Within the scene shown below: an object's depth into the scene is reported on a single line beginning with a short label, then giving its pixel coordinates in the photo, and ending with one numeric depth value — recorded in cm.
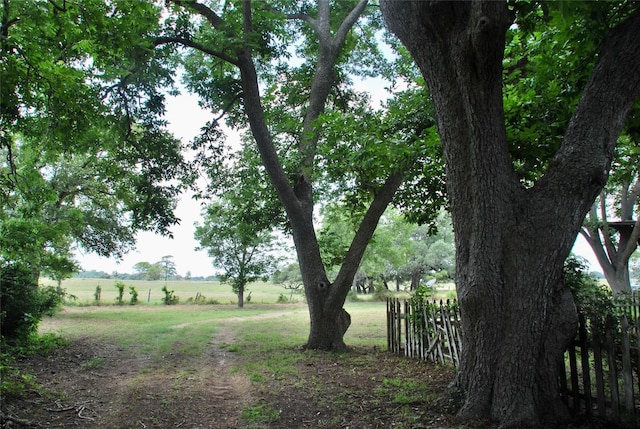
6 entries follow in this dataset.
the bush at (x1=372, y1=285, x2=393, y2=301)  3888
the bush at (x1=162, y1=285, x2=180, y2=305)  3047
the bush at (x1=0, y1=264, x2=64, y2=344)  932
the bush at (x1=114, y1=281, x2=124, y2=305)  2827
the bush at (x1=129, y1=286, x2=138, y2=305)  2919
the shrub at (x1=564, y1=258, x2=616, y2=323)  535
